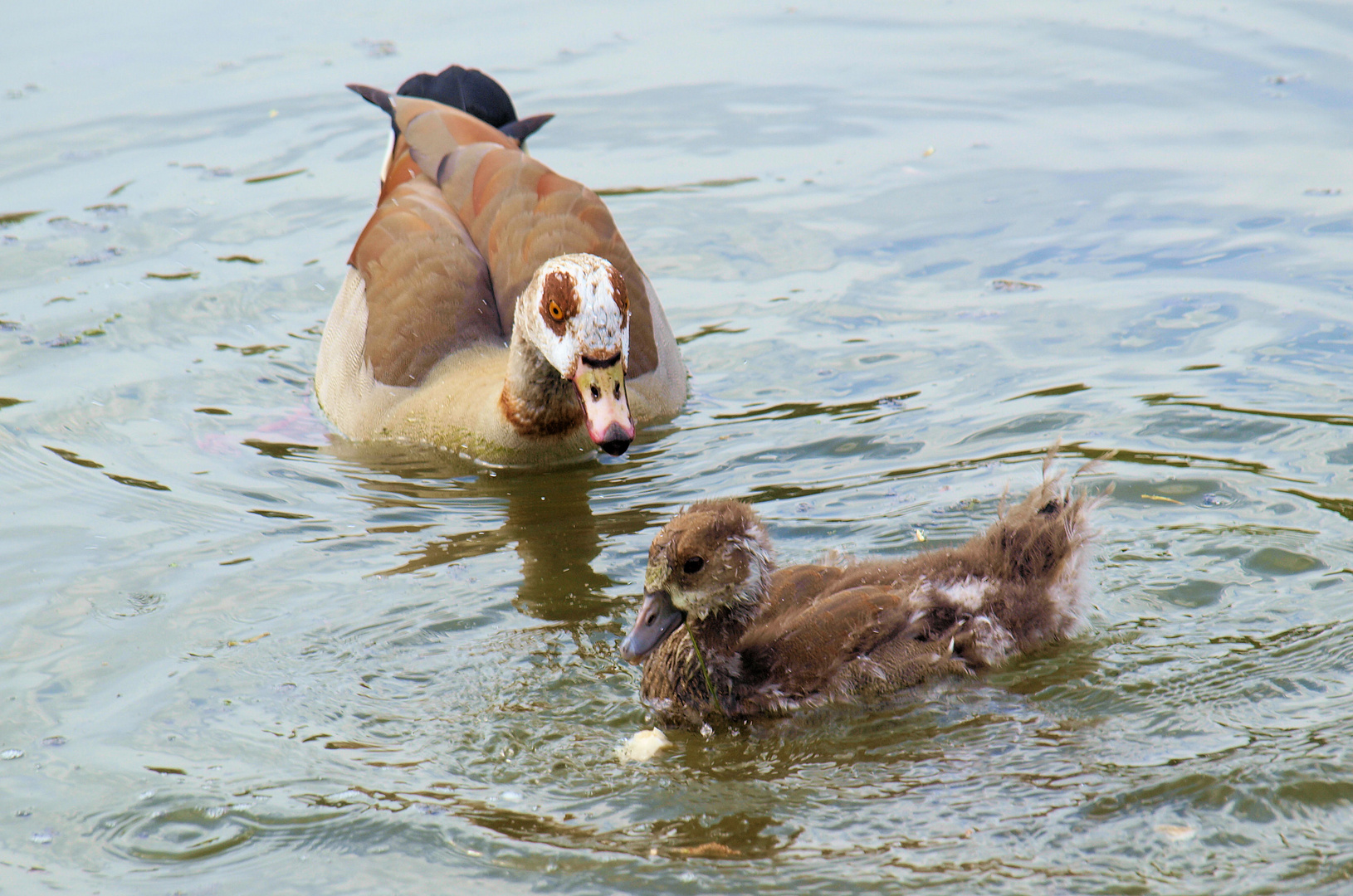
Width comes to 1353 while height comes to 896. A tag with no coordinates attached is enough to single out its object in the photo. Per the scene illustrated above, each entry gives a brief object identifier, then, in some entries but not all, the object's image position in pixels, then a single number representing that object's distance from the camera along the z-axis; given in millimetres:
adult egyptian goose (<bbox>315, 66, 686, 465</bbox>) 16047
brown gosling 10867
